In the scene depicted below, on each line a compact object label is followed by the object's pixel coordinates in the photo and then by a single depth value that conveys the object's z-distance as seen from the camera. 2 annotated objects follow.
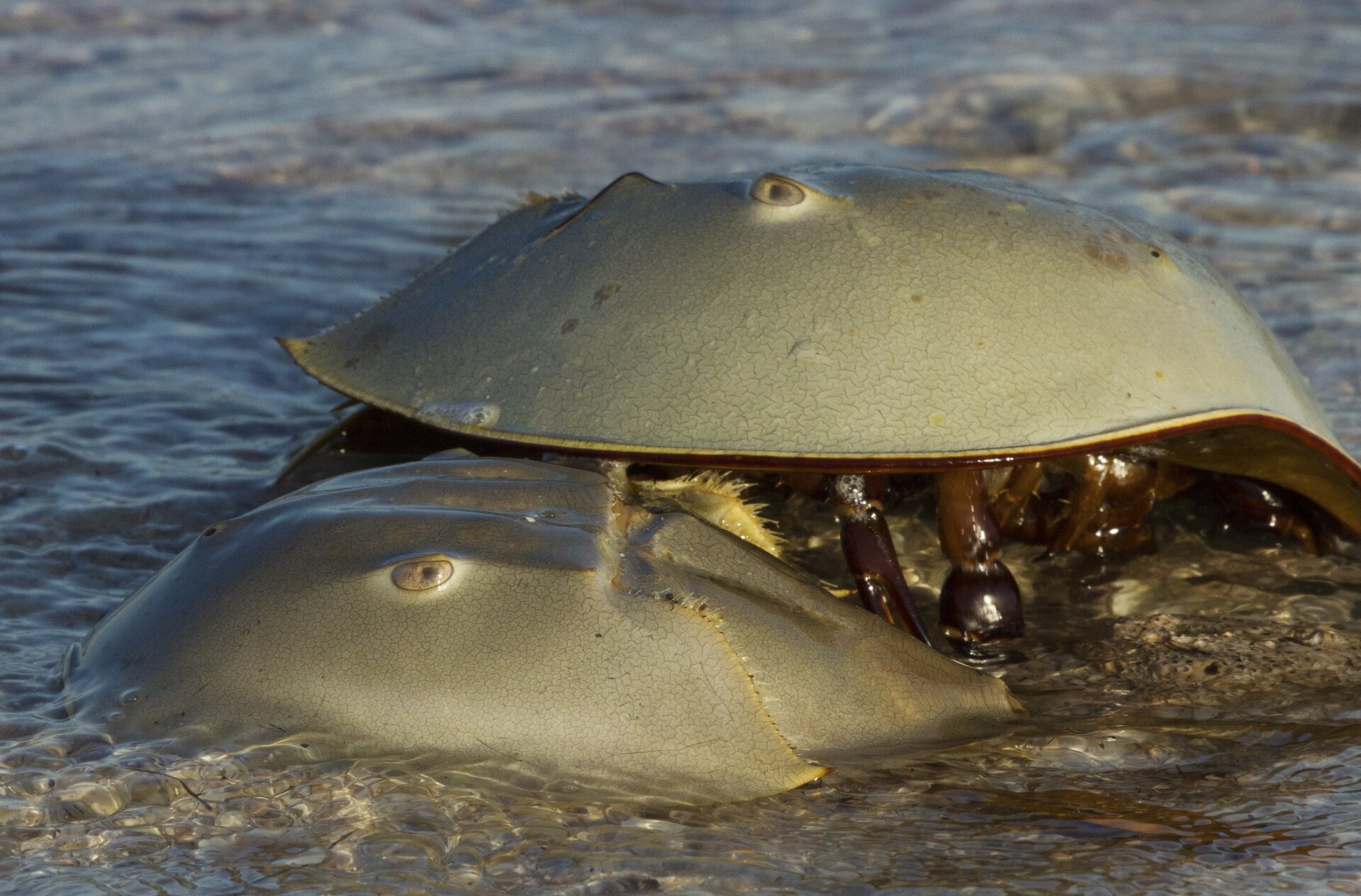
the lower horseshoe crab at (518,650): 3.22
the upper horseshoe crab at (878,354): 3.26
